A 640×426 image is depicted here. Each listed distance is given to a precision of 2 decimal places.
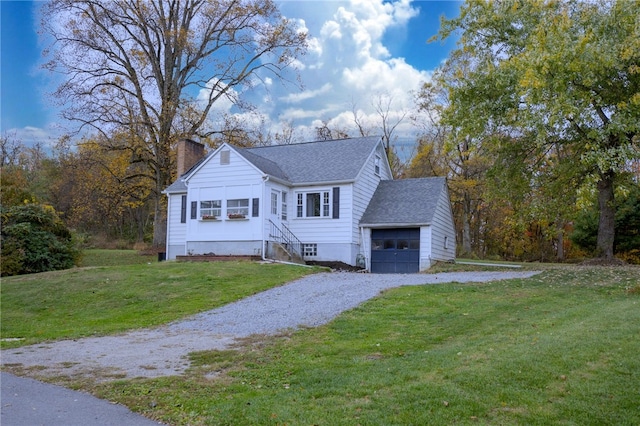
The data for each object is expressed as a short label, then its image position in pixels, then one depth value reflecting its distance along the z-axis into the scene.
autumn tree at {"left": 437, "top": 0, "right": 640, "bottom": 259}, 14.07
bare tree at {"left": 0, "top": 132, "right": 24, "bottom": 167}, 50.27
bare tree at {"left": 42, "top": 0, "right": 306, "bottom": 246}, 31.06
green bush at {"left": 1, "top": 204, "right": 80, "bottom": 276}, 21.61
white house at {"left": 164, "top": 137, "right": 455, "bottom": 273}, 23.38
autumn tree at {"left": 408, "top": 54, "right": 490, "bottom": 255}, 35.16
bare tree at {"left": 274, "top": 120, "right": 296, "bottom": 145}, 48.31
